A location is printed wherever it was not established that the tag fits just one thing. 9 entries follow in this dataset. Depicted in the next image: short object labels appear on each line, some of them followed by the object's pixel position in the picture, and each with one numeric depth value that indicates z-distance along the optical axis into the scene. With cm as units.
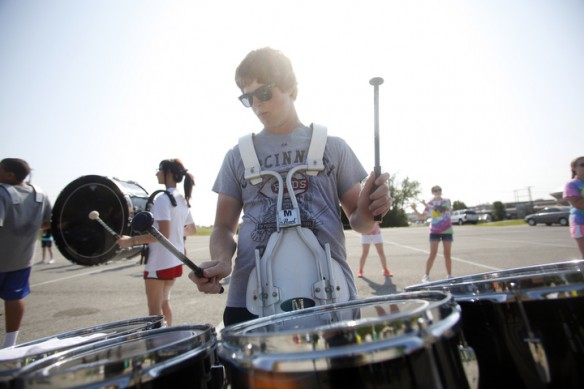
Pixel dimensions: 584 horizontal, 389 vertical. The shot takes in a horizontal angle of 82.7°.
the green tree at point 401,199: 5806
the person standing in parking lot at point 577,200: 445
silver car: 2619
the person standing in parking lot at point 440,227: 615
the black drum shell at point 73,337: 94
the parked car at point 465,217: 4569
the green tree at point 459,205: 8600
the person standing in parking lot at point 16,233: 335
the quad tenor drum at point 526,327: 76
